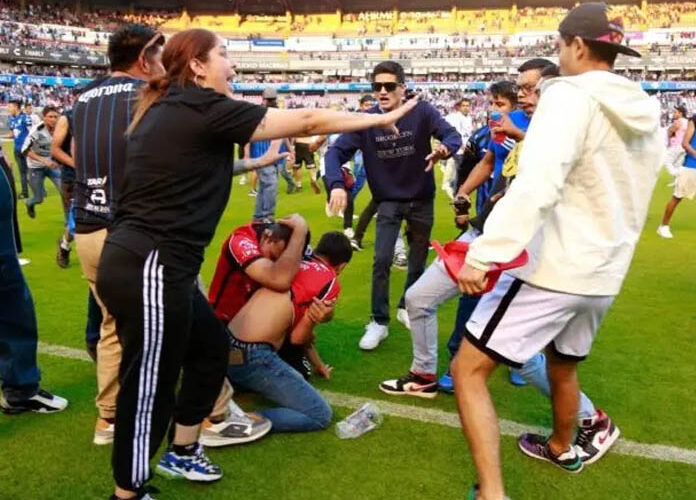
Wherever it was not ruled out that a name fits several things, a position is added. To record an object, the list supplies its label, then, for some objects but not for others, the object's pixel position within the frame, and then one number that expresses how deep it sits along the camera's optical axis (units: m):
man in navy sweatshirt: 4.80
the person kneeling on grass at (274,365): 3.46
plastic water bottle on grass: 3.45
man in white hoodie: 2.28
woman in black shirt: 2.30
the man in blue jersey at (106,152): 3.11
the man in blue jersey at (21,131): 13.05
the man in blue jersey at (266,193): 8.95
